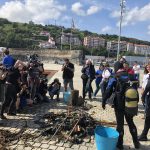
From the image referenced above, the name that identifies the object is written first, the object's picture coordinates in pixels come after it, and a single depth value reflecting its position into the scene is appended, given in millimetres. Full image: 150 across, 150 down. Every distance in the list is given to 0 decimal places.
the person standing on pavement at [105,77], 6394
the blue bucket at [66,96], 6332
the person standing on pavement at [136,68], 8648
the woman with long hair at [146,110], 3914
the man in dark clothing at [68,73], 6820
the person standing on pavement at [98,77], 7046
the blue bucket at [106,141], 3299
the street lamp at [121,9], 18411
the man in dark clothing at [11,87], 4535
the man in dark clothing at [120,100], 3515
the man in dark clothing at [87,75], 6693
